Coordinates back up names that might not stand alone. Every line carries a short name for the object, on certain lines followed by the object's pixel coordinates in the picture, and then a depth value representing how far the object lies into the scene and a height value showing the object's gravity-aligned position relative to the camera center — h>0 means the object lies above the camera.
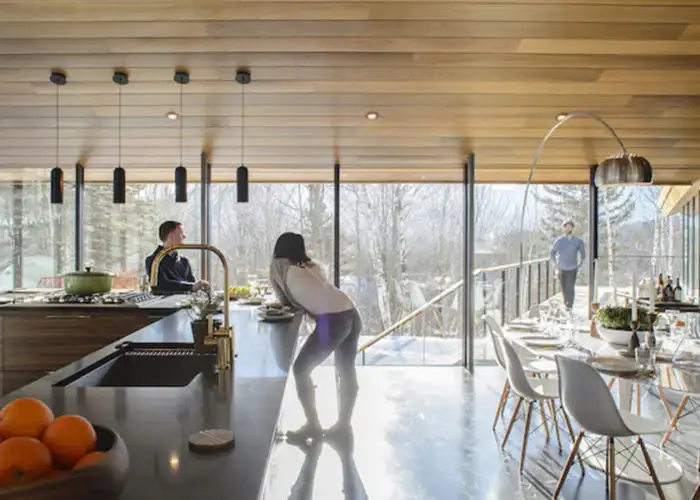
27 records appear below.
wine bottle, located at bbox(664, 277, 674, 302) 5.66 -0.45
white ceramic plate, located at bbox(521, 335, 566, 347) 3.44 -0.62
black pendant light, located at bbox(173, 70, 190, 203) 4.37 +0.51
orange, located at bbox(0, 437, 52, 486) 0.84 -0.35
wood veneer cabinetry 3.90 -0.65
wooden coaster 1.19 -0.44
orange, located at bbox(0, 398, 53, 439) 0.93 -0.31
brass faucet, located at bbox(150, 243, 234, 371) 1.93 -0.33
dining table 2.63 -0.64
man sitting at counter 4.62 -0.20
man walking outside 6.34 -0.09
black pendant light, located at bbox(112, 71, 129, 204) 4.03 +0.53
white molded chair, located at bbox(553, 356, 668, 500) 2.78 -0.87
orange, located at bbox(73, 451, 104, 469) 0.88 -0.36
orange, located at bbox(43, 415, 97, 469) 0.91 -0.34
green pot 4.25 -0.29
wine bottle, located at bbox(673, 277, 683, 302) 5.66 -0.47
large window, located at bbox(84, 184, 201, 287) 6.18 +0.25
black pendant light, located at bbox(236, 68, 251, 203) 4.36 +0.53
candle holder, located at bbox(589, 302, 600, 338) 3.90 -0.58
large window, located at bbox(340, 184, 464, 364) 6.24 -0.19
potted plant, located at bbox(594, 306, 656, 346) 3.35 -0.47
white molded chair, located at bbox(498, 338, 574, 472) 3.41 -0.92
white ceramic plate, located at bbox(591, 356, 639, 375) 2.74 -0.62
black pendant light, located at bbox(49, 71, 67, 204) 4.08 +0.53
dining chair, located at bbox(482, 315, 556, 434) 3.92 -0.90
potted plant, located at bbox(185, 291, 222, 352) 2.12 -0.30
